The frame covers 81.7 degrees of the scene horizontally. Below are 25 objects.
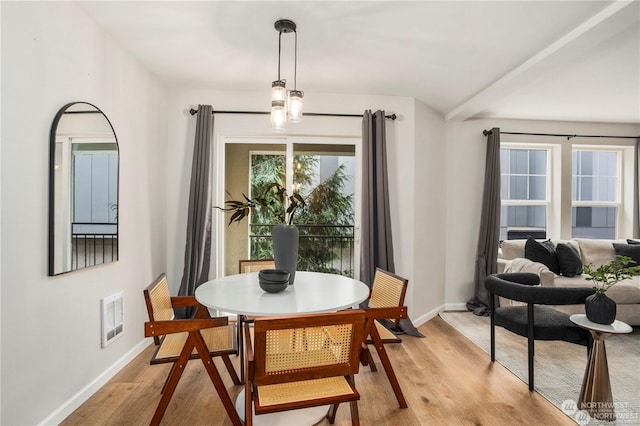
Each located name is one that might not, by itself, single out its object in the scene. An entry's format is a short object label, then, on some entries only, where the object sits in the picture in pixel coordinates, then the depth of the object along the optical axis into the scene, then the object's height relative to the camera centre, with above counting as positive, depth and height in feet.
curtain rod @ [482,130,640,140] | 15.65 +3.46
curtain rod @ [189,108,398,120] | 12.34 +3.33
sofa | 11.76 -1.66
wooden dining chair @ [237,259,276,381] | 9.98 -1.46
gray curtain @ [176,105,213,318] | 11.65 -0.07
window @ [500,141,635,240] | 16.10 +1.14
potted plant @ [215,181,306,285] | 7.72 -0.66
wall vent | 8.28 -2.51
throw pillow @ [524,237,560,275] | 12.88 -1.37
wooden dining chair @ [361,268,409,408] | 6.78 -1.92
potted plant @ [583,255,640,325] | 6.95 -1.63
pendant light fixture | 7.36 +2.21
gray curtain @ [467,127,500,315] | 14.40 -0.46
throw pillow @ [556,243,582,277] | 12.60 -1.57
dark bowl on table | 7.00 -1.33
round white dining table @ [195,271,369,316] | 6.09 -1.58
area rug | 7.38 -3.79
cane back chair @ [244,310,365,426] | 4.90 -2.05
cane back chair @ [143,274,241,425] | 6.07 -2.51
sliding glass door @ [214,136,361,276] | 12.92 +0.86
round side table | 6.91 -3.08
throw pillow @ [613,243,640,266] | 13.38 -1.25
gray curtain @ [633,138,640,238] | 16.19 +0.67
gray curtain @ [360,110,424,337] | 12.14 +0.30
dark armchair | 7.79 -2.31
